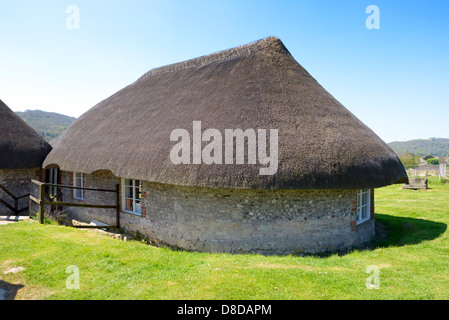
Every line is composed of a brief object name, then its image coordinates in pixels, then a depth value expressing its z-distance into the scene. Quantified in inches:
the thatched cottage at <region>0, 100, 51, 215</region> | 475.2
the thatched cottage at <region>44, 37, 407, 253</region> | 267.0
